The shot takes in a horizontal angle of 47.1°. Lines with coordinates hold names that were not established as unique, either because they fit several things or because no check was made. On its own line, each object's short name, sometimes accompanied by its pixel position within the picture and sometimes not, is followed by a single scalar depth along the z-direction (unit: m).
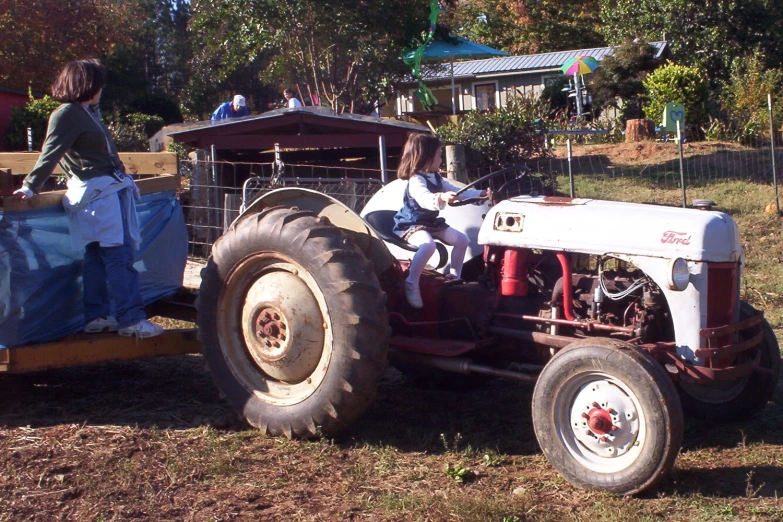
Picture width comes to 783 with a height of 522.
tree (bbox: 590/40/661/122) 25.89
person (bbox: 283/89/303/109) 15.96
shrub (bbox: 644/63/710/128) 21.52
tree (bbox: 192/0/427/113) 16.09
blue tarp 4.85
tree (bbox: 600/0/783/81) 26.61
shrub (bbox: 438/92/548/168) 13.54
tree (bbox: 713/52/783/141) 20.43
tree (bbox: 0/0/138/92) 20.52
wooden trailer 4.85
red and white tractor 3.97
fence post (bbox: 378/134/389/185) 10.59
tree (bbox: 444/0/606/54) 35.47
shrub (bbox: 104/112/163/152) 19.42
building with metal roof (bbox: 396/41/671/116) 30.53
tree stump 20.28
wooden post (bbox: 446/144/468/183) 8.52
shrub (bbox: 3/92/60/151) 17.98
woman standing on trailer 4.92
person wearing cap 15.52
